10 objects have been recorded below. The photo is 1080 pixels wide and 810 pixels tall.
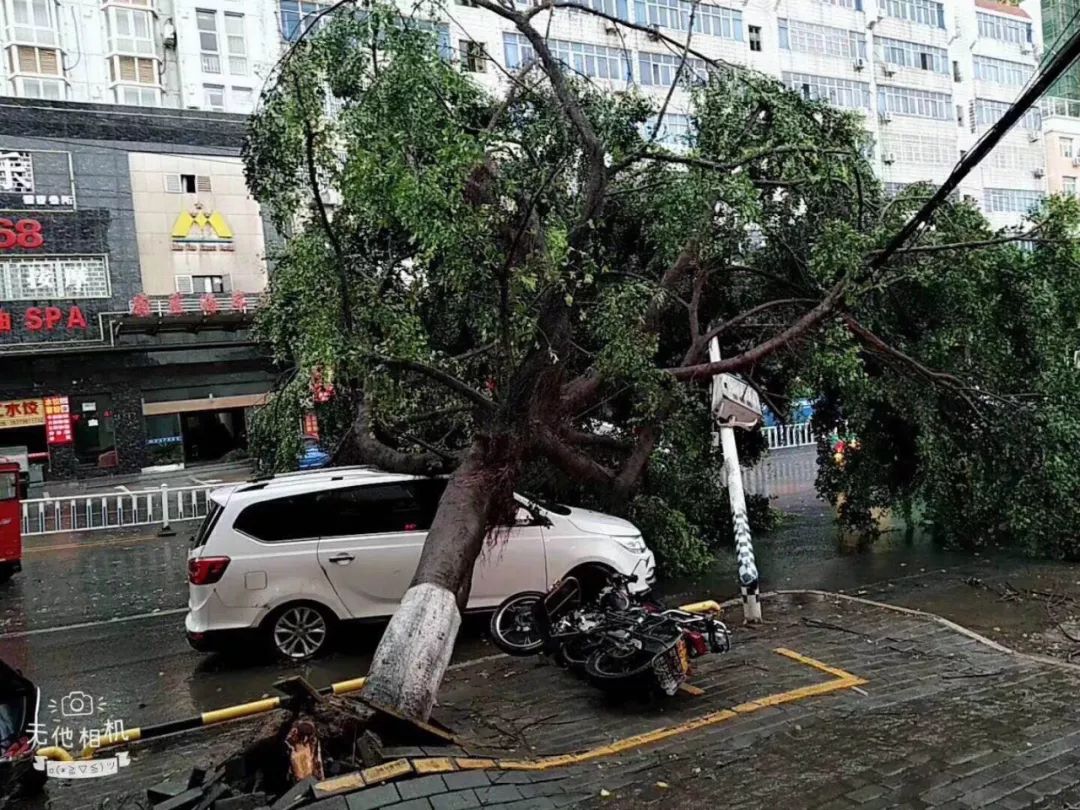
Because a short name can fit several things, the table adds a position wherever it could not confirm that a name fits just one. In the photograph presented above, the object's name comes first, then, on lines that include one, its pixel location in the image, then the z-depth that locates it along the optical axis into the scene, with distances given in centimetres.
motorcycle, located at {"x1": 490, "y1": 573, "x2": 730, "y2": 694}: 620
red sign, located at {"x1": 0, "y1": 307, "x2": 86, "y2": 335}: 2791
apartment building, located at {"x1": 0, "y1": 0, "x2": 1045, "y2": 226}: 3250
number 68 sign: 2780
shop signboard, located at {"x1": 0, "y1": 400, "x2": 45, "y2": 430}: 2897
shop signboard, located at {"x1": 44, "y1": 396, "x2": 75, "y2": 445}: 2947
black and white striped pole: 833
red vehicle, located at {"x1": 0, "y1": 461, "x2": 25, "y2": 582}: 1300
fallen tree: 698
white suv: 788
